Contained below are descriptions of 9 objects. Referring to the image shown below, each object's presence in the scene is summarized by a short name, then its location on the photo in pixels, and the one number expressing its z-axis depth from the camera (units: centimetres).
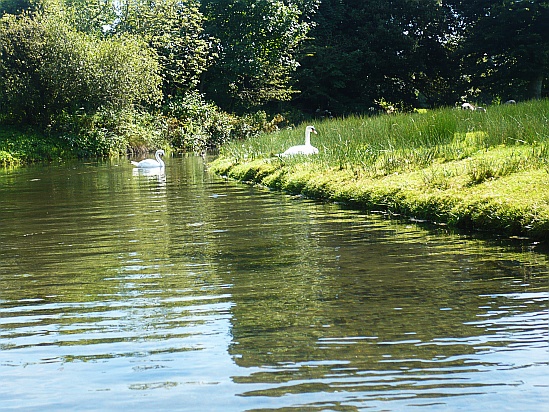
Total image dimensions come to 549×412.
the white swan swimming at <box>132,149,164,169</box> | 2742
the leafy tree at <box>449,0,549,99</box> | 4541
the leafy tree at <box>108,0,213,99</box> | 5353
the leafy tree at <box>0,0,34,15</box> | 6488
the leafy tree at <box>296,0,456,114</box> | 5447
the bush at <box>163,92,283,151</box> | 4959
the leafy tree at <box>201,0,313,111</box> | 5412
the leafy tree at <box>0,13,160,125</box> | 4353
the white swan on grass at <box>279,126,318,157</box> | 1980
